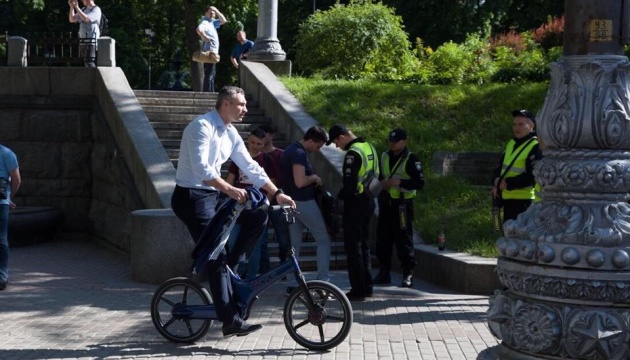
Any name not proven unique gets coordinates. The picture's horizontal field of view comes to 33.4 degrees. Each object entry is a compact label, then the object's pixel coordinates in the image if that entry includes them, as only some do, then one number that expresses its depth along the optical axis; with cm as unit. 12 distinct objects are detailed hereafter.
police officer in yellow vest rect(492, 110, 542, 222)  966
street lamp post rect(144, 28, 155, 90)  4112
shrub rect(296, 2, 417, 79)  2134
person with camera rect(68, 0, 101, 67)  1886
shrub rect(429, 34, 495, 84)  1994
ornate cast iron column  441
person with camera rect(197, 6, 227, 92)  2059
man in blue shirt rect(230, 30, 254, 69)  2230
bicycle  771
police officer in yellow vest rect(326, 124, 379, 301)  975
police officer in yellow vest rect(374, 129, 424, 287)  1065
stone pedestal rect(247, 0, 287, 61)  2053
